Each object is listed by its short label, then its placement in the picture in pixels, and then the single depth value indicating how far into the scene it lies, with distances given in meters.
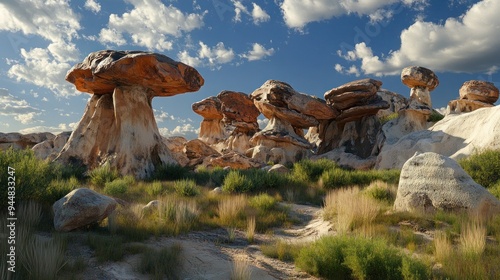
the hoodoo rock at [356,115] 25.98
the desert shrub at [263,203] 9.91
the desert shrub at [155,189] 11.49
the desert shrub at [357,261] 4.79
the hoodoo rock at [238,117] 35.59
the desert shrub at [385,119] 27.65
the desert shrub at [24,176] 7.09
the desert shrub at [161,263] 4.92
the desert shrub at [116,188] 10.88
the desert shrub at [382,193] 10.00
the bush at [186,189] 11.59
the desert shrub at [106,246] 5.23
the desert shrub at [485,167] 11.01
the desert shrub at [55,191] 8.00
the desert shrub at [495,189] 9.27
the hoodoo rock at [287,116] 26.66
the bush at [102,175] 13.12
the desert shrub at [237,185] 12.42
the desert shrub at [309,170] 15.21
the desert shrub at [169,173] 15.86
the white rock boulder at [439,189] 7.89
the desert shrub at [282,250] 6.21
